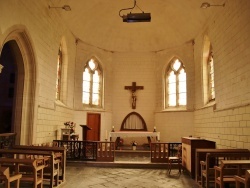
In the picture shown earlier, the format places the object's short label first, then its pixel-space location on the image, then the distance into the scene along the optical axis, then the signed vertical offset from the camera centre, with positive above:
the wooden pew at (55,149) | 5.46 -0.61
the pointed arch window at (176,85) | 12.07 +1.81
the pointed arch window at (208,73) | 9.64 +1.91
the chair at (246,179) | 2.95 -0.68
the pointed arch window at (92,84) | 12.16 +1.80
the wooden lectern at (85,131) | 8.68 -0.34
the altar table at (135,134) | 10.20 -0.48
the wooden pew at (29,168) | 3.94 -0.88
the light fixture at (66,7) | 8.09 +3.55
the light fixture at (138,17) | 6.72 +2.71
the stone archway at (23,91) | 6.96 +0.80
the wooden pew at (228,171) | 3.90 -0.85
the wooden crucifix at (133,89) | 12.78 +1.62
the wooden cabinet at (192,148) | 6.34 -0.65
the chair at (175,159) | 6.91 -1.02
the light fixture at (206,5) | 7.79 +3.55
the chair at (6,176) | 3.10 -0.68
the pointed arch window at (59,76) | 9.99 +1.75
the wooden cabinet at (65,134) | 9.11 -0.47
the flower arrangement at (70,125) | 9.37 -0.16
